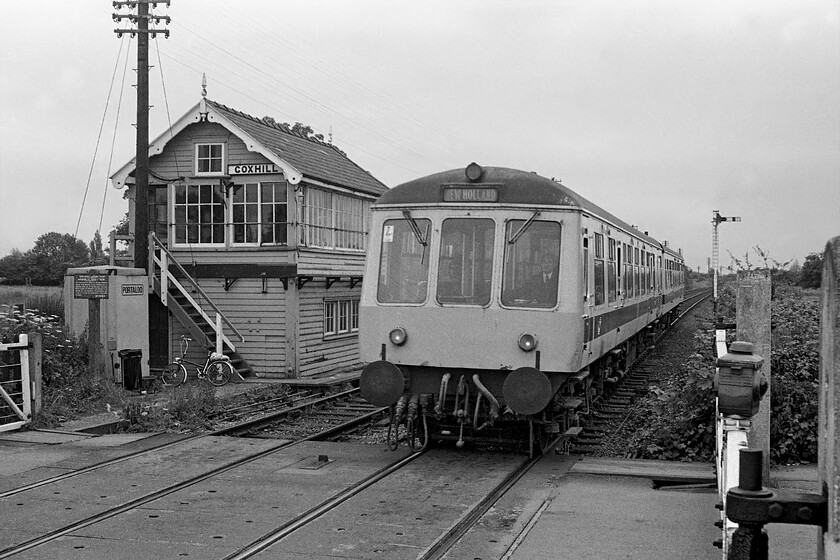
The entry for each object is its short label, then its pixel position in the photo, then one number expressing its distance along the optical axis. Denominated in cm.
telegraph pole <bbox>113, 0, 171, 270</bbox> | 1747
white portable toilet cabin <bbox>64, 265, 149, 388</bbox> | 1509
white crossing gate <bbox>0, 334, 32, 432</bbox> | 1119
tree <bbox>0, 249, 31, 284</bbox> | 4684
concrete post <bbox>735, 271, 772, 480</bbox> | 746
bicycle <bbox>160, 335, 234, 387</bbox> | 1678
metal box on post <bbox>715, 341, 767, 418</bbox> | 420
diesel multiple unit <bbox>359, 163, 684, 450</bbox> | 912
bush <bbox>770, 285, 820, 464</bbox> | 889
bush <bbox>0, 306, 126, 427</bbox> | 1255
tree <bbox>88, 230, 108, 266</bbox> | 4091
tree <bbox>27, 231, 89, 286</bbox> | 4741
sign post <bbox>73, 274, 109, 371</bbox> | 1502
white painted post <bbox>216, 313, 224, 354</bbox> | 1753
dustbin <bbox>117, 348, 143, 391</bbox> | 1559
